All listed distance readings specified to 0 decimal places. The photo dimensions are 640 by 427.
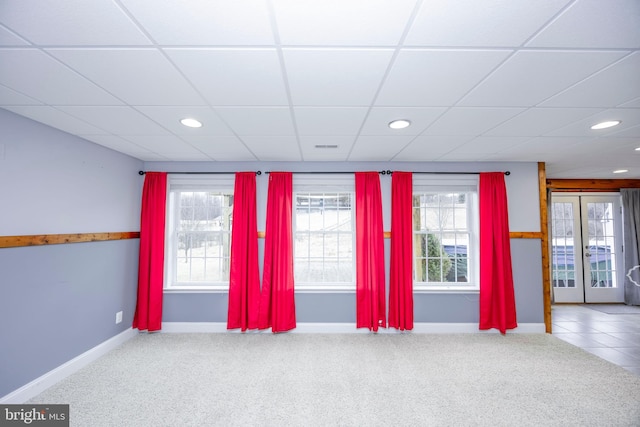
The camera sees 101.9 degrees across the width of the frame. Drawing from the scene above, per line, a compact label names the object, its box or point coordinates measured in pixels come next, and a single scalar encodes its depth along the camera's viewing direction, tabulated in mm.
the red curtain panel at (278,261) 3475
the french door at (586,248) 5168
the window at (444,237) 3803
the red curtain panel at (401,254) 3502
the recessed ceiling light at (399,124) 2240
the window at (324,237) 3805
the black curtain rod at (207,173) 3631
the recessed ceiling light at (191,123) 2230
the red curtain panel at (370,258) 3496
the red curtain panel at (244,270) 3482
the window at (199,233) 3746
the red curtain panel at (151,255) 3436
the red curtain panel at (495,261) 3510
